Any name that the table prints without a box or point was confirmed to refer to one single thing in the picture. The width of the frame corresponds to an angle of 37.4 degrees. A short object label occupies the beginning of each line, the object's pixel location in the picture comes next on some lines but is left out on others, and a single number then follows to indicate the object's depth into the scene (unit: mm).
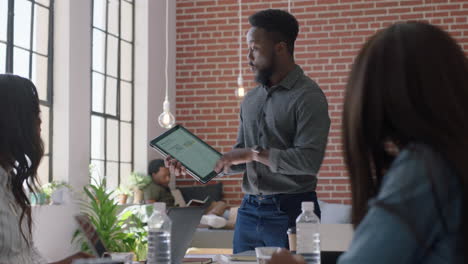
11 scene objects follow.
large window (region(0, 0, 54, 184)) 5785
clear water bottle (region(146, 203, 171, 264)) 2182
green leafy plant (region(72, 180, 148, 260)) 6281
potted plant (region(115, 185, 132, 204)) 7203
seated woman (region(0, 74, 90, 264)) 2068
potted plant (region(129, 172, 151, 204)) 7363
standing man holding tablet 2848
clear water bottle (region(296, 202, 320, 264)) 2068
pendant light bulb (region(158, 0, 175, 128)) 6367
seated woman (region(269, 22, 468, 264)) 1021
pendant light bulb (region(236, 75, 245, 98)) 6897
